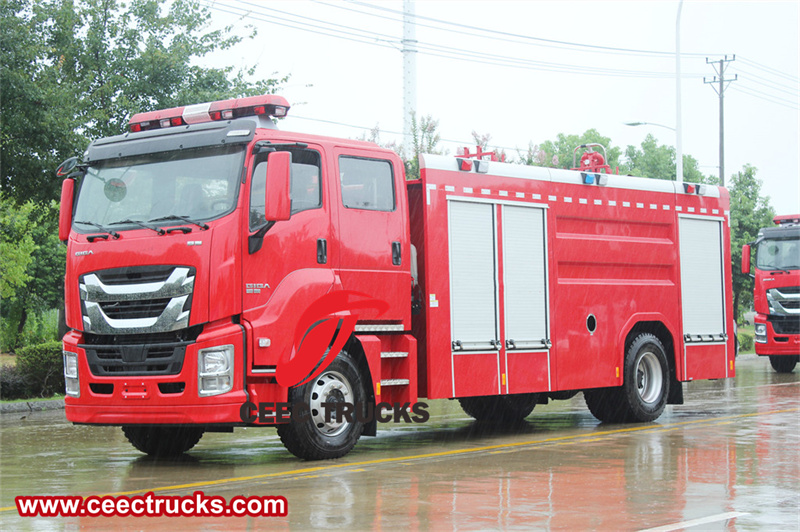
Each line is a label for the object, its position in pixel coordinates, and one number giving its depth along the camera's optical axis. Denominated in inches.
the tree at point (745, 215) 1574.8
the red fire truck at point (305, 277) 399.2
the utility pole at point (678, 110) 1230.9
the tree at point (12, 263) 1022.4
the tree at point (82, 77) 681.6
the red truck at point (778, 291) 1002.1
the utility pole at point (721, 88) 1999.3
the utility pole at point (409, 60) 1277.1
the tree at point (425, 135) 1192.8
